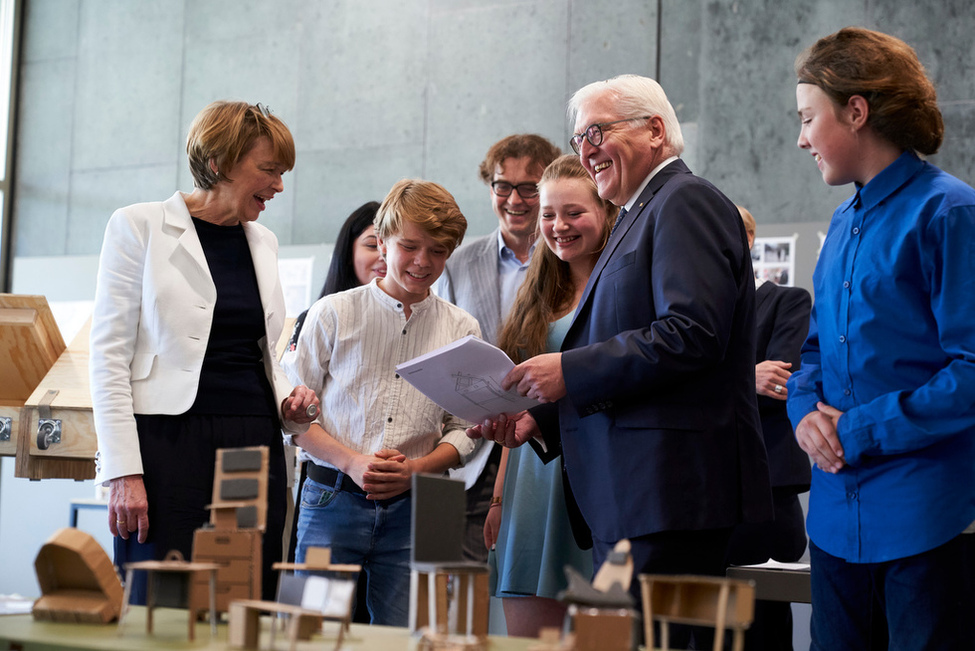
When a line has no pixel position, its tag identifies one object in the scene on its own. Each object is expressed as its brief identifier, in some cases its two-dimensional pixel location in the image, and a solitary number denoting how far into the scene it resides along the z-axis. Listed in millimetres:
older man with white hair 1688
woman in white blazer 1942
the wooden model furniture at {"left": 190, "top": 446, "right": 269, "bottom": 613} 1354
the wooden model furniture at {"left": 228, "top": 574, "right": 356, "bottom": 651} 1163
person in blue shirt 1528
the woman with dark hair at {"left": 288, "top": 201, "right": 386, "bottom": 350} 3357
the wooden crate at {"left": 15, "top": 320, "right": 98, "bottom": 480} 2682
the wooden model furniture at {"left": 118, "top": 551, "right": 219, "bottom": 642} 1264
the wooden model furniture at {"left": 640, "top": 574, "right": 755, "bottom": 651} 1080
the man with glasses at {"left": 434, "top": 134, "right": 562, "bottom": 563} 3035
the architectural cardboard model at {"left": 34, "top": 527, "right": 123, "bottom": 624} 1313
